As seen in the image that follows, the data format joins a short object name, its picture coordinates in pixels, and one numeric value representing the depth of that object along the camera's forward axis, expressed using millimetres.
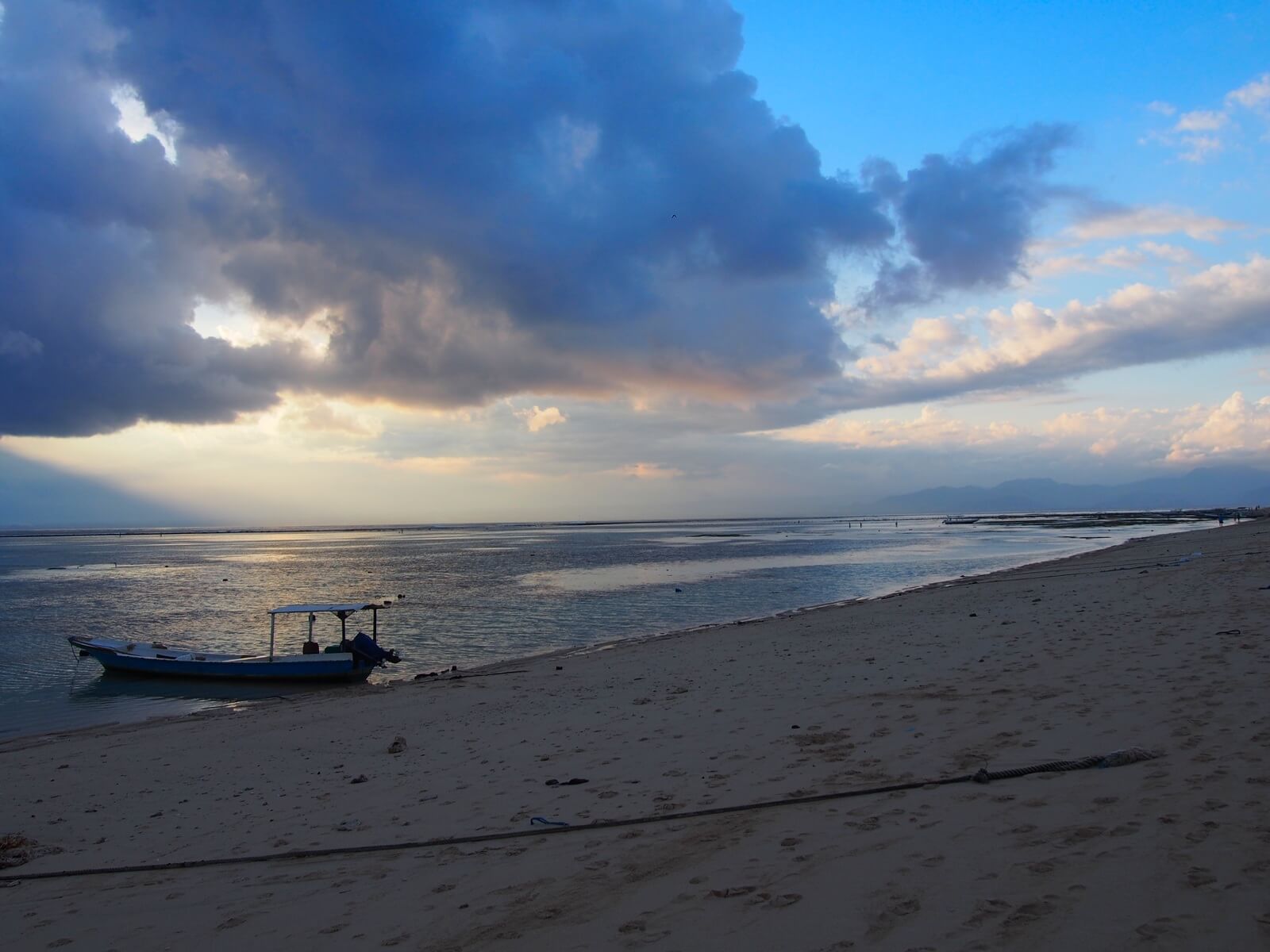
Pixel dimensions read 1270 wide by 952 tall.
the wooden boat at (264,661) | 23641
